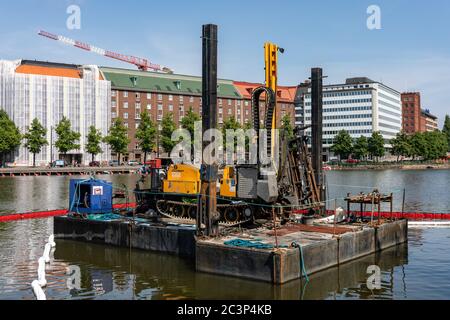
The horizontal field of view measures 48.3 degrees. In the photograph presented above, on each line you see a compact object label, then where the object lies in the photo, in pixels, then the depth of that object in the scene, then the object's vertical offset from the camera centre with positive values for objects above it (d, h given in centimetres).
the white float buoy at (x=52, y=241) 2622 -384
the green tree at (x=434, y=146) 16275 +715
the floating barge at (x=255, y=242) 1877 -333
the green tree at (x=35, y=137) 10356 +648
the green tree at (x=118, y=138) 11006 +663
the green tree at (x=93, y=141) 11131 +612
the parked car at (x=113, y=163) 11569 +126
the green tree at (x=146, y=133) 10969 +770
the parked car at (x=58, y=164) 10990 +100
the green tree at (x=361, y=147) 14538 +595
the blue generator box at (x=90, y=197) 2975 -169
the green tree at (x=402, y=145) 15209 +677
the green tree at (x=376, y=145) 14475 +649
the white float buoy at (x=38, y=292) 1670 -417
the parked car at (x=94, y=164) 11300 +99
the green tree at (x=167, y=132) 10575 +769
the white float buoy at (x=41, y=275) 1895 -410
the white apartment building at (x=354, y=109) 16300 +1962
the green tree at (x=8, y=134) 10006 +693
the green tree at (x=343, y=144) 14562 +684
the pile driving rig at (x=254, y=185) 2347 -92
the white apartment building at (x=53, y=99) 11000 +1599
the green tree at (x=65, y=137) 10638 +673
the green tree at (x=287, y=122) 11806 +1078
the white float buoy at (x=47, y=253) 2325 -397
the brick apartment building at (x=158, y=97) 12850 +1936
